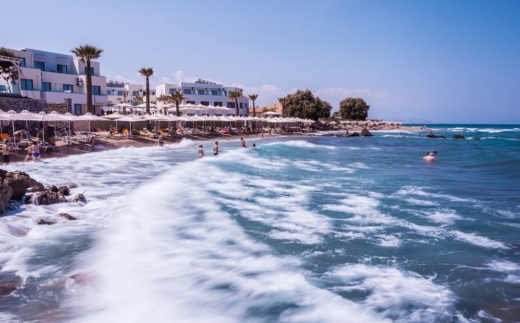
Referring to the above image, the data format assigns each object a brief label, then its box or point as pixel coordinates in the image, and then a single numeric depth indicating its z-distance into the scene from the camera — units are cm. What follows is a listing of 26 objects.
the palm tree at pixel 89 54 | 3866
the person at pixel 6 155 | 1967
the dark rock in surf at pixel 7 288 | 645
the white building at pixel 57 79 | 4050
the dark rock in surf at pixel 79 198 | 1291
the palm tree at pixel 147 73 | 5241
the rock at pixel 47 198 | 1209
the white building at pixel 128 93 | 7338
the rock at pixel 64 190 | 1368
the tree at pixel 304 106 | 8162
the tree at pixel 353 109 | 10212
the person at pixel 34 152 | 2141
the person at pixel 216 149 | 2989
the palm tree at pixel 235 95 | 7094
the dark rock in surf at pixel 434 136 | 6944
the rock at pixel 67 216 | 1078
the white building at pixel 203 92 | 7231
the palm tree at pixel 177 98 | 5409
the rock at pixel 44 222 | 1015
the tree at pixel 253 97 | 8106
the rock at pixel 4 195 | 1089
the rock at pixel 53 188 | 1358
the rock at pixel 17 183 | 1205
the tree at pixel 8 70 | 3503
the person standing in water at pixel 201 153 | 2805
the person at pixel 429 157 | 3131
